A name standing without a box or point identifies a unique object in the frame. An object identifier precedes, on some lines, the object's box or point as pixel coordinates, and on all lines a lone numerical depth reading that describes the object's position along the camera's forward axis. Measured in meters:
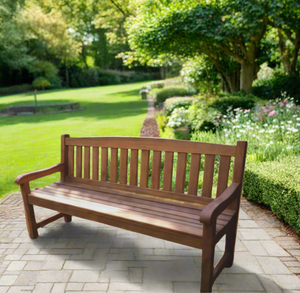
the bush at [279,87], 12.34
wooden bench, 2.43
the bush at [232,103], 8.46
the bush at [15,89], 29.67
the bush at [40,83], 32.56
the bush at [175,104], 10.18
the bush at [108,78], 41.90
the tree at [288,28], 8.67
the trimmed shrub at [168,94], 15.82
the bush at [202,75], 15.90
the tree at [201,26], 8.95
